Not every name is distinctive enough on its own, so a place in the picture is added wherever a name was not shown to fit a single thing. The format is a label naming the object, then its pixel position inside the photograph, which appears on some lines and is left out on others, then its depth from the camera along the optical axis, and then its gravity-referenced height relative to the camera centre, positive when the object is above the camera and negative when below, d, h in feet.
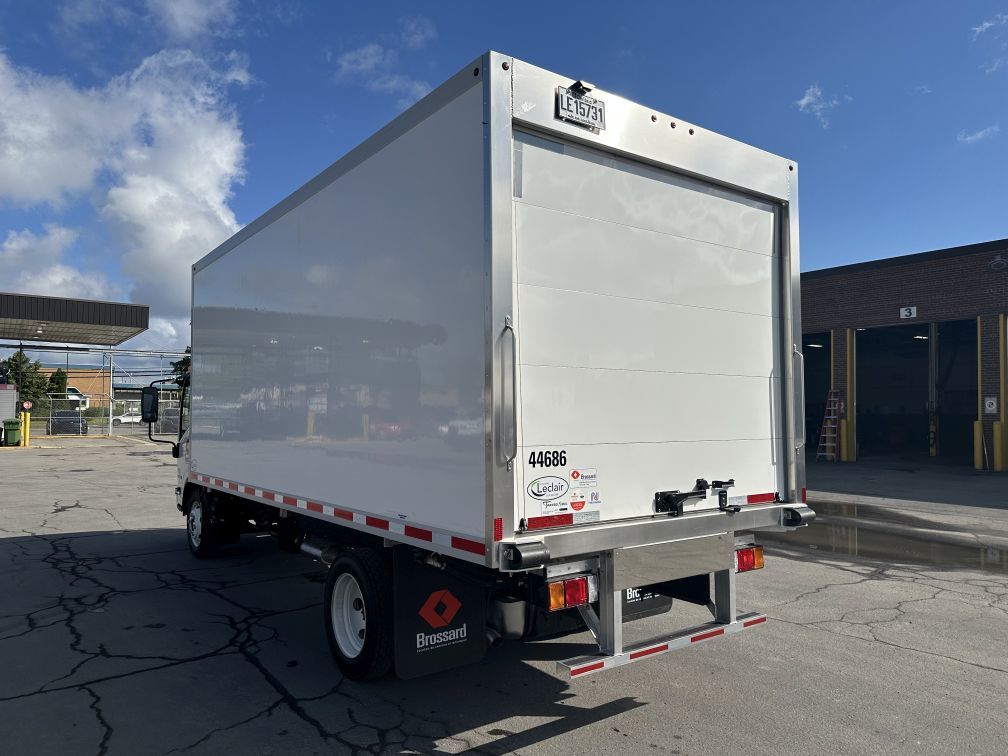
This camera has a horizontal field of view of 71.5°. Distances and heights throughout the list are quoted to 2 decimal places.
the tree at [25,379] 180.24 +8.57
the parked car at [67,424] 136.36 -2.63
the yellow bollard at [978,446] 67.62 -3.18
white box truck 12.14 +0.81
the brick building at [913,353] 68.33 +8.13
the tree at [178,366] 171.14 +11.41
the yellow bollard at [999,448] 65.92 -3.30
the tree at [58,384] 203.15 +8.08
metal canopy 107.65 +14.77
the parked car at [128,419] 185.05 -2.23
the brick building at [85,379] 269.23 +12.30
